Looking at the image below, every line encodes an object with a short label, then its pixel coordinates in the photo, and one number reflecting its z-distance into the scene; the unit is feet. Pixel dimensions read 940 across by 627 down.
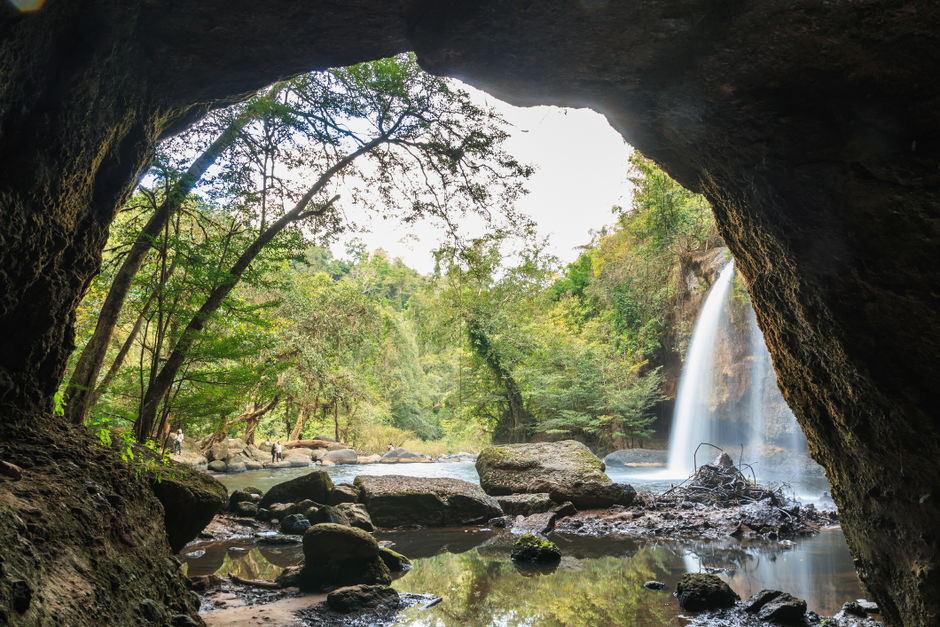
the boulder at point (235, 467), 65.05
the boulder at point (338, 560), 18.35
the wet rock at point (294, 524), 28.32
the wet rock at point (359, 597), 15.87
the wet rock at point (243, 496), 34.03
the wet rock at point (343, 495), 33.12
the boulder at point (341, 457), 82.56
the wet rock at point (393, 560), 20.89
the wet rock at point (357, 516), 29.19
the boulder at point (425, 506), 31.19
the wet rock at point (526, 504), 31.68
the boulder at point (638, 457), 66.80
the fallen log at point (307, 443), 86.58
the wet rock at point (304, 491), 33.55
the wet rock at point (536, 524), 28.24
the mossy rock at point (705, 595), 15.69
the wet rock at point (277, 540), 25.89
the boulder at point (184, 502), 16.20
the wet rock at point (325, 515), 28.32
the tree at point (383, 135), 27.27
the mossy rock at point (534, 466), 34.06
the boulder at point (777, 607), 14.64
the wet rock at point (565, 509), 30.86
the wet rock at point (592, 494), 32.42
